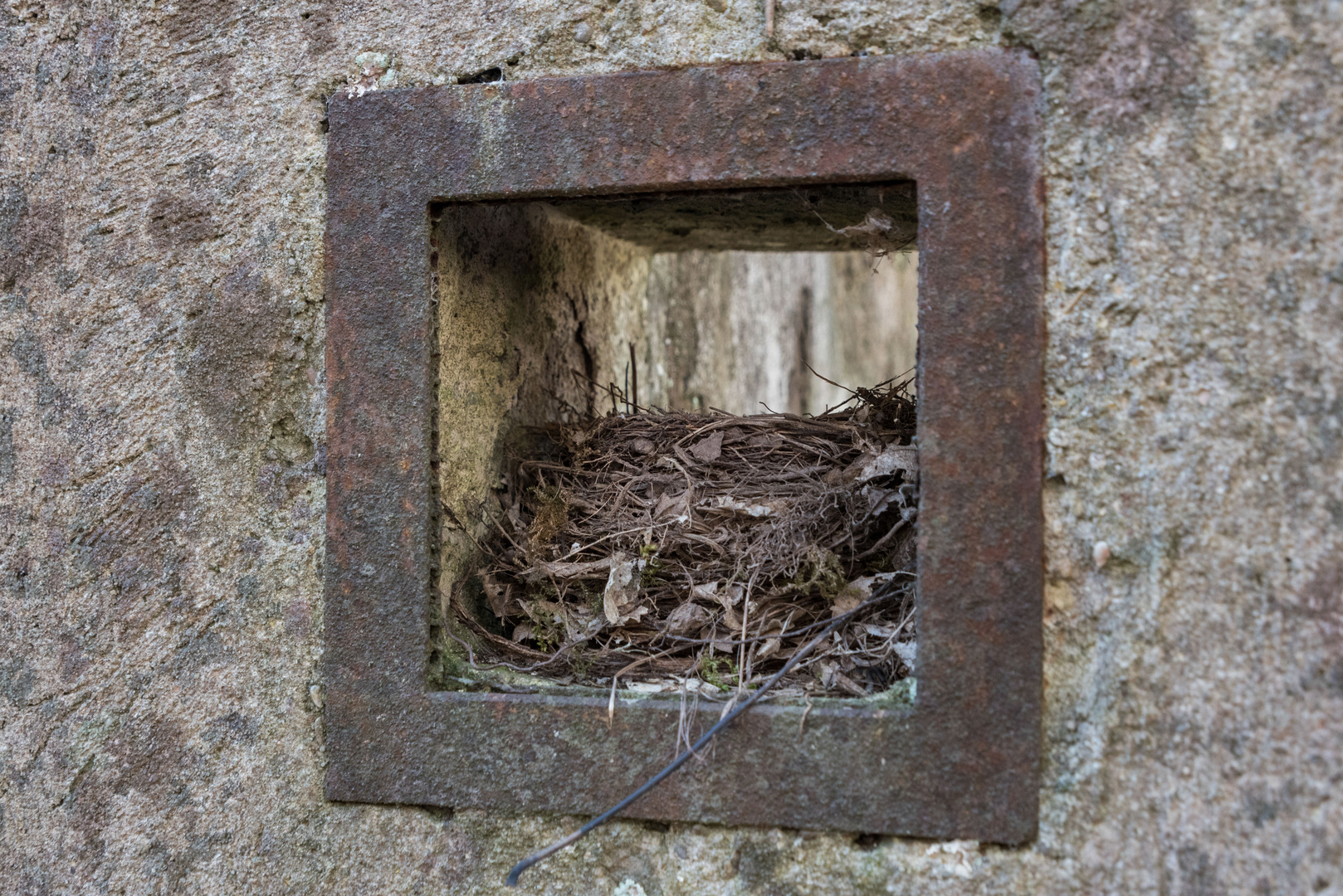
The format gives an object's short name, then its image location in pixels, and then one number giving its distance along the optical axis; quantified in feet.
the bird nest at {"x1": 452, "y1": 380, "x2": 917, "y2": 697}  2.82
